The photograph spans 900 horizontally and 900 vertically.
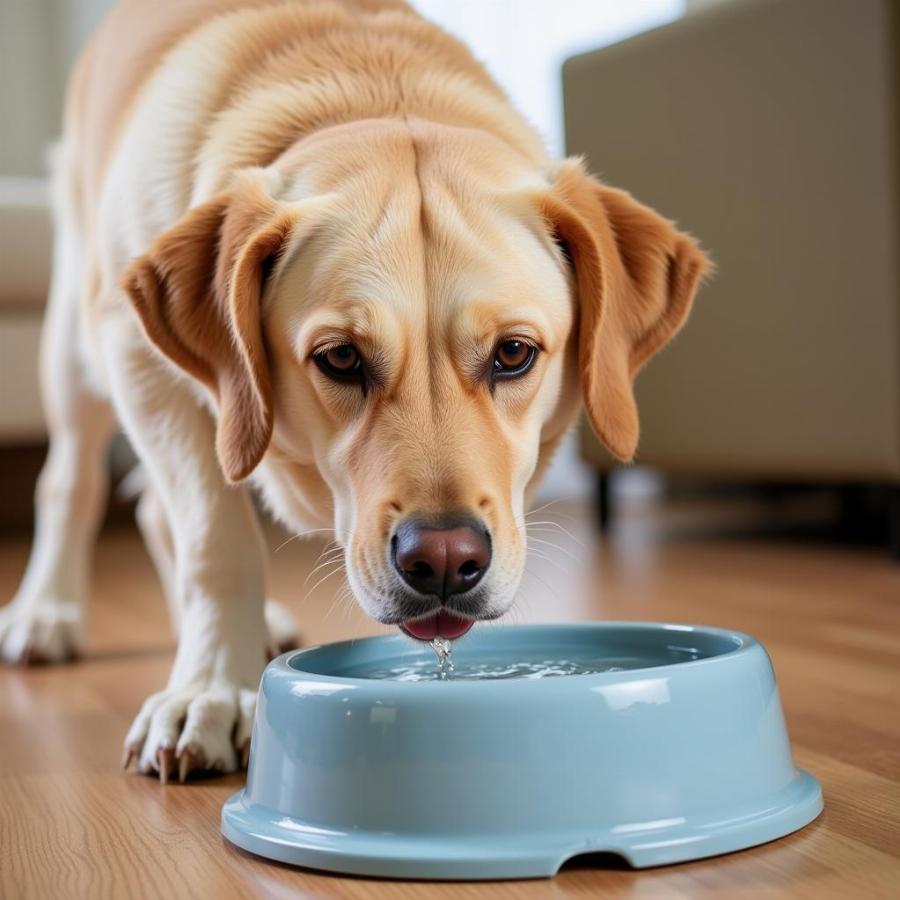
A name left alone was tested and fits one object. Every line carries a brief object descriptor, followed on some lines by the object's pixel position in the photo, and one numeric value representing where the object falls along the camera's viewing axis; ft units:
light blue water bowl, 4.49
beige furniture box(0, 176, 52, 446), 15.97
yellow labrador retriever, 5.57
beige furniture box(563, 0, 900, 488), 11.69
